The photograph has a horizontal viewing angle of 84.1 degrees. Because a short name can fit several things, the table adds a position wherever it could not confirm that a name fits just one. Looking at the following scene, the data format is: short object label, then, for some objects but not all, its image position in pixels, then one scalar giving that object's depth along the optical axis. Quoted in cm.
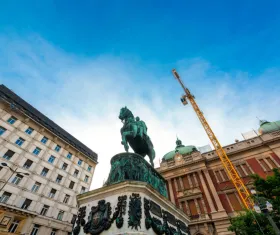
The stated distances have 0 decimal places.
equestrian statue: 752
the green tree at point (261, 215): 1130
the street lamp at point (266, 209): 549
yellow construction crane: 2000
